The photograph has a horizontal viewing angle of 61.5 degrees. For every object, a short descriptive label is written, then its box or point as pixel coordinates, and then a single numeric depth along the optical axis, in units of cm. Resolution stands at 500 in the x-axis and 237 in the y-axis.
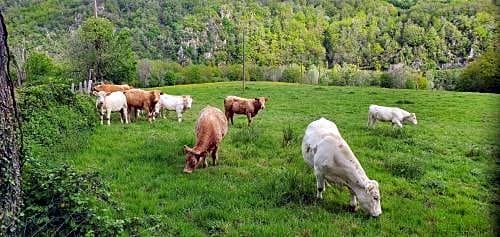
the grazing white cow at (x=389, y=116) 1784
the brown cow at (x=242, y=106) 1886
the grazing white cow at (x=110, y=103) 1688
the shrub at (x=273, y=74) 8462
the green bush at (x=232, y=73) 8574
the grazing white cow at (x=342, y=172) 742
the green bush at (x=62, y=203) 492
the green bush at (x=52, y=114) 1049
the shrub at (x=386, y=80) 6688
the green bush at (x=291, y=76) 8331
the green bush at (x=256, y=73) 8306
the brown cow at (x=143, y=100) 1806
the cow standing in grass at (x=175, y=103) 1948
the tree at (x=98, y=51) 4350
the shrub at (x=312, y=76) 7899
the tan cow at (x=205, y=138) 988
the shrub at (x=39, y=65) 4593
